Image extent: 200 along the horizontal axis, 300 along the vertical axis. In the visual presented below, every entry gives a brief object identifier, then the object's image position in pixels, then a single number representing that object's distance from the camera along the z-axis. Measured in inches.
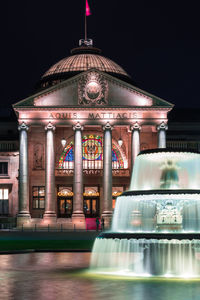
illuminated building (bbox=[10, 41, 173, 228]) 3125.0
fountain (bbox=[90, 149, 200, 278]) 861.2
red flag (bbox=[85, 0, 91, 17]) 3651.6
